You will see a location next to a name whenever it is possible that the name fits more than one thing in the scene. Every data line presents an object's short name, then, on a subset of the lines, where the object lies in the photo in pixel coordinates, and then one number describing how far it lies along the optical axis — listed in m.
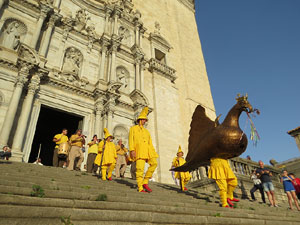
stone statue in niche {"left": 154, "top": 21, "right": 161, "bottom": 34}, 20.30
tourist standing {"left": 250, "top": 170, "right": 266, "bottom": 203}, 8.50
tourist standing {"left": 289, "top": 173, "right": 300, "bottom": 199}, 7.62
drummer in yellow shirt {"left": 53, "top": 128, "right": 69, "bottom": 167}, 8.19
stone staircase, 2.46
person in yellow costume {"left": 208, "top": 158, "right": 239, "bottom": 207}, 4.75
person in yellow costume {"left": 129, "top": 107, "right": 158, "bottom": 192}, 4.88
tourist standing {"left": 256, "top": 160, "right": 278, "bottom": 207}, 7.57
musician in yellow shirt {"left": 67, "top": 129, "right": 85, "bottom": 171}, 8.12
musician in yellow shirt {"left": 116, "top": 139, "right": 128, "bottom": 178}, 9.17
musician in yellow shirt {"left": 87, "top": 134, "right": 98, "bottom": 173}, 8.46
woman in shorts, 7.15
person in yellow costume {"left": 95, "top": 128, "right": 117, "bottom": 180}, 6.43
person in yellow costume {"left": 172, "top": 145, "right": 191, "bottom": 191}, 6.91
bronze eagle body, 4.88
